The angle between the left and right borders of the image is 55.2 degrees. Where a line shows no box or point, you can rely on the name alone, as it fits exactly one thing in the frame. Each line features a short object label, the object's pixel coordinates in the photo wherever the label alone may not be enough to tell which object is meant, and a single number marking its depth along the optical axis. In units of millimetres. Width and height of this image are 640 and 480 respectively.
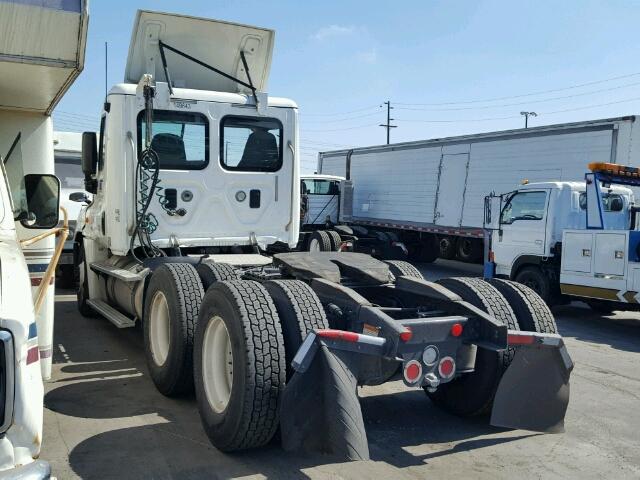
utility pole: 56719
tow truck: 8820
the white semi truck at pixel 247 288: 3758
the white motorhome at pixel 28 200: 2562
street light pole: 55000
